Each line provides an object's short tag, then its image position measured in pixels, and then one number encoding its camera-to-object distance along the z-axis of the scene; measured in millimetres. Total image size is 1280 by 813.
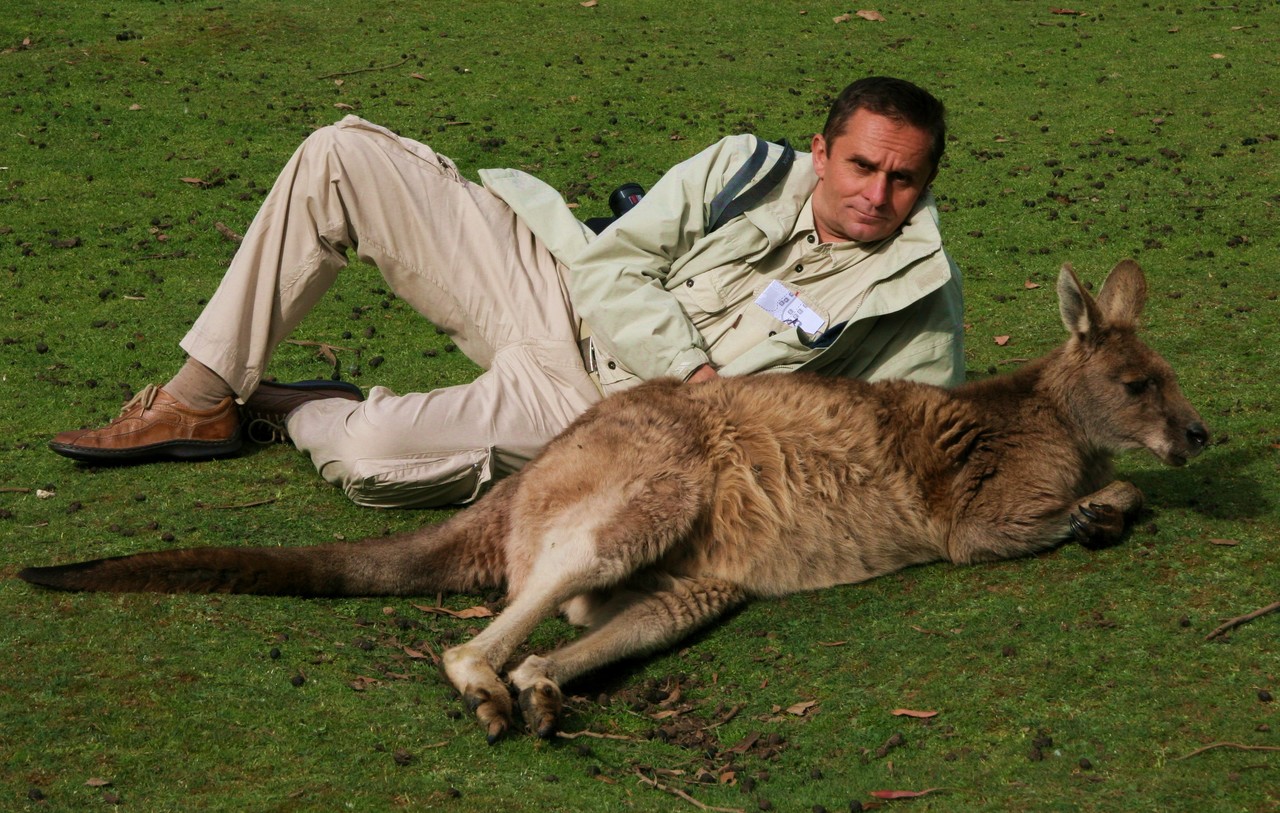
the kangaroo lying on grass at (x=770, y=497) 4453
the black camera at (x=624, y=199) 6285
